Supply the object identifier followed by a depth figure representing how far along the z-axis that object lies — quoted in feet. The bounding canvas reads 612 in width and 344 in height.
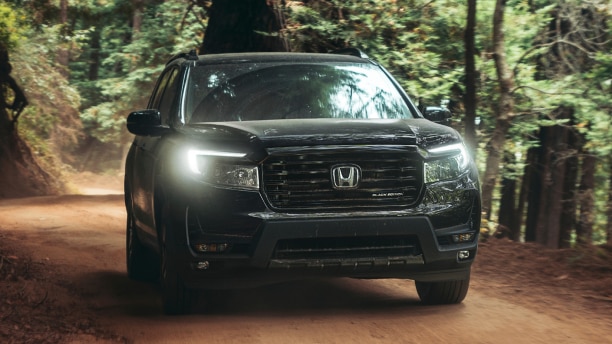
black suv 21.34
